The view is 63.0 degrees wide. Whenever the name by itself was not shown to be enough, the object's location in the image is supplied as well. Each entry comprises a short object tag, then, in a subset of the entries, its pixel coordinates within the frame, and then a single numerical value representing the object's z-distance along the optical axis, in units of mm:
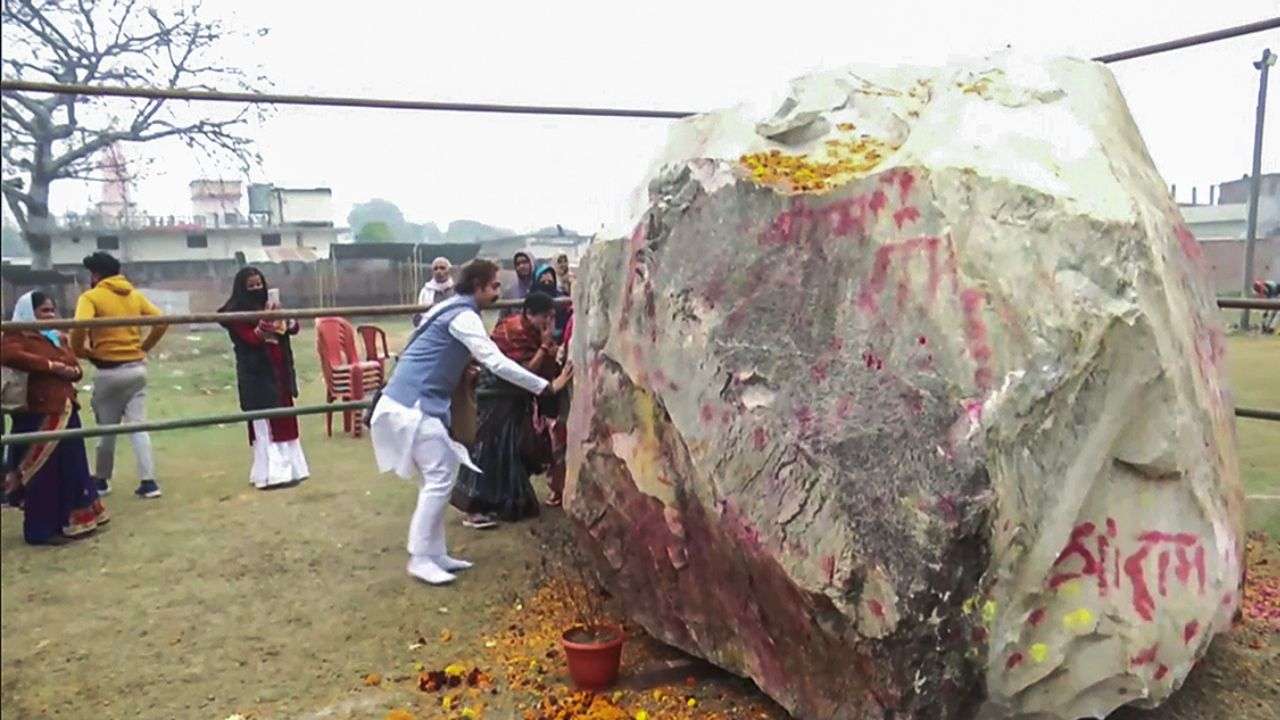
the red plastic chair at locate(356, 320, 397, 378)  8430
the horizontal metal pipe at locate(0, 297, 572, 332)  4148
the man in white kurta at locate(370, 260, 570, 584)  4262
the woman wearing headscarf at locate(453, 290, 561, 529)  5227
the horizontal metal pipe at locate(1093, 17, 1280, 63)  3863
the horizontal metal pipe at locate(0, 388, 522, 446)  4125
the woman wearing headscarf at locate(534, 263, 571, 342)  6418
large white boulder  2500
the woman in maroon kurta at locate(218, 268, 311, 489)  5652
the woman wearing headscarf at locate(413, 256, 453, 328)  7262
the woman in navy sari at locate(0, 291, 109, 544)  4859
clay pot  3292
